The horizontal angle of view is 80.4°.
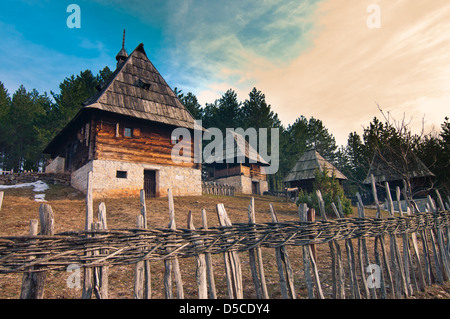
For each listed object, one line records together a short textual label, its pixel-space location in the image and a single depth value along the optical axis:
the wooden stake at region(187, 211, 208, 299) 3.23
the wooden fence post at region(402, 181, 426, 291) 5.98
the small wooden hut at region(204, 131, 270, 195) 30.12
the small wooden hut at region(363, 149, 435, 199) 21.27
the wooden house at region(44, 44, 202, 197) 15.23
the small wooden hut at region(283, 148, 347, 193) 26.77
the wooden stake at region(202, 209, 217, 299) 3.29
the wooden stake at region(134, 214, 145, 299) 2.97
